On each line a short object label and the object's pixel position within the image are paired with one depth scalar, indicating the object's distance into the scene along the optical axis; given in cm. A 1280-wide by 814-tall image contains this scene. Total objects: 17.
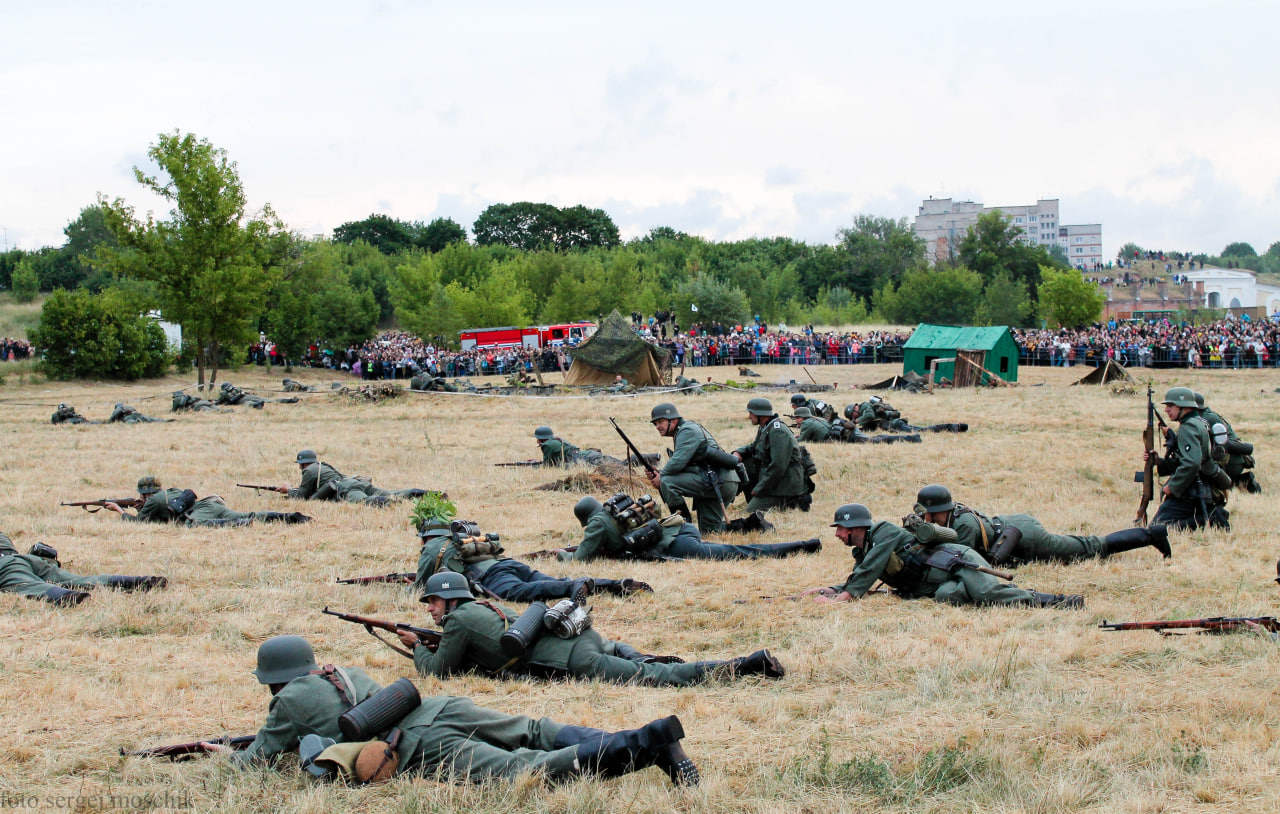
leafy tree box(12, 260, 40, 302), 7006
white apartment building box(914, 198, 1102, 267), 16562
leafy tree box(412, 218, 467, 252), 10244
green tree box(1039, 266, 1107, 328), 6656
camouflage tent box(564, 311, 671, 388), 3869
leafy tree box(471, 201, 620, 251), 10762
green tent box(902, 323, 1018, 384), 3659
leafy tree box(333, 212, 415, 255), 10394
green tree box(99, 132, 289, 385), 3797
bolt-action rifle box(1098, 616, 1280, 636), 736
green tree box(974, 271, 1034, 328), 7950
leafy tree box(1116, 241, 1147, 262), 17175
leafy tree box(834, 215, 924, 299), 9875
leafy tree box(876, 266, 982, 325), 8281
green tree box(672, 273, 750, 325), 6925
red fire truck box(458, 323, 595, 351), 5903
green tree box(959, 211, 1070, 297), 9412
